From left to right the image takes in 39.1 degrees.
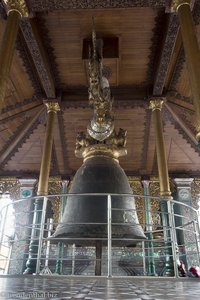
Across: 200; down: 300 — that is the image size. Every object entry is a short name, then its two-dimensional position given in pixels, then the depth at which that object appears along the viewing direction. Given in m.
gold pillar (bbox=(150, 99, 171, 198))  6.66
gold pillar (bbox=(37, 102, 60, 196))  6.80
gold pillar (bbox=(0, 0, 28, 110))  4.45
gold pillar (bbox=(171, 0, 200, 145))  4.16
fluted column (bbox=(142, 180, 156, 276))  10.64
